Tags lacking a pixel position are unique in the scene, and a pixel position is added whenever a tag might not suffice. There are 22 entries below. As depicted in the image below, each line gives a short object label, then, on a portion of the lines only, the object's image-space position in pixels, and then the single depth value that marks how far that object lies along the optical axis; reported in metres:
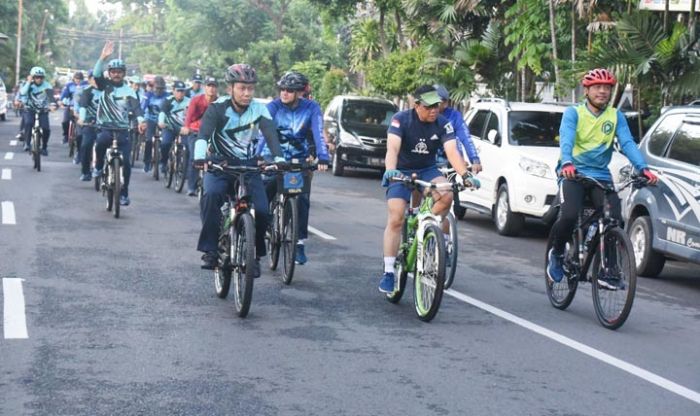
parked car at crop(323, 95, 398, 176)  26.91
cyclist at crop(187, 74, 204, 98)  23.01
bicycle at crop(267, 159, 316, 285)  11.22
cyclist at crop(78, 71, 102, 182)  17.95
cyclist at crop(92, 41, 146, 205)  17.03
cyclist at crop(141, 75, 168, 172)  23.97
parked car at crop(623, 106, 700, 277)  12.29
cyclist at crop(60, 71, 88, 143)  28.44
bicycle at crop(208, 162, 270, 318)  9.35
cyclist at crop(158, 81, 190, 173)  21.52
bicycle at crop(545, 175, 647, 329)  9.60
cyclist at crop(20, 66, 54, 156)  24.81
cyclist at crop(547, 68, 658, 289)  10.05
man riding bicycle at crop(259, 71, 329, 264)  12.23
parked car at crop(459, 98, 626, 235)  16.14
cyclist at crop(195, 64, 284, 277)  10.11
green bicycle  9.34
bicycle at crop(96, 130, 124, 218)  16.23
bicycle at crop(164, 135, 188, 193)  20.50
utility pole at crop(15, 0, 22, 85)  74.81
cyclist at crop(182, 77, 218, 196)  18.88
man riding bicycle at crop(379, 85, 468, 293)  10.15
